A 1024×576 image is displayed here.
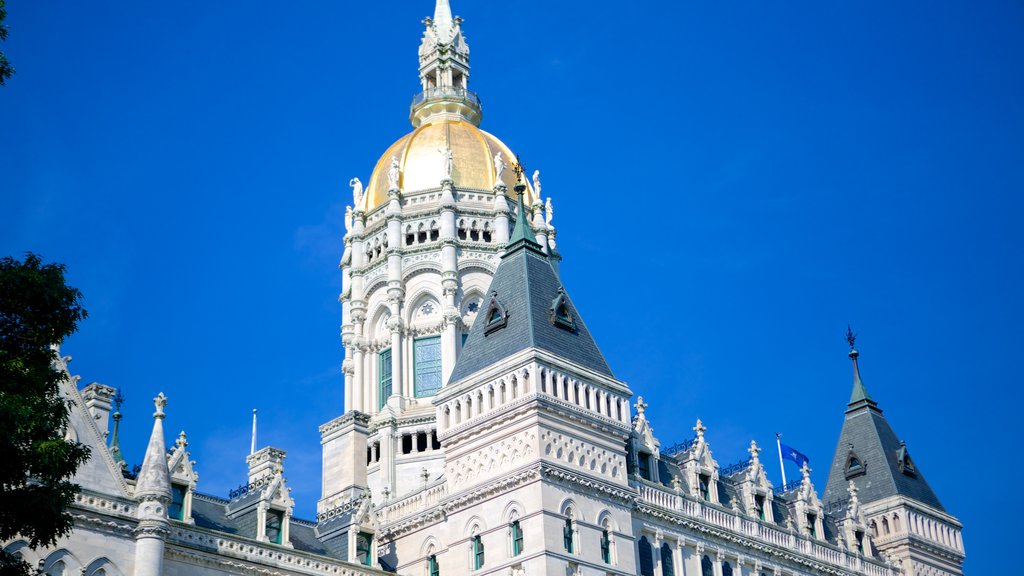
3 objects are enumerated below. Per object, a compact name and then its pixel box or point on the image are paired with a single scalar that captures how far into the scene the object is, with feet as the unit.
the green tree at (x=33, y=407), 104.27
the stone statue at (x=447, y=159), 276.31
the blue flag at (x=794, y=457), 250.18
